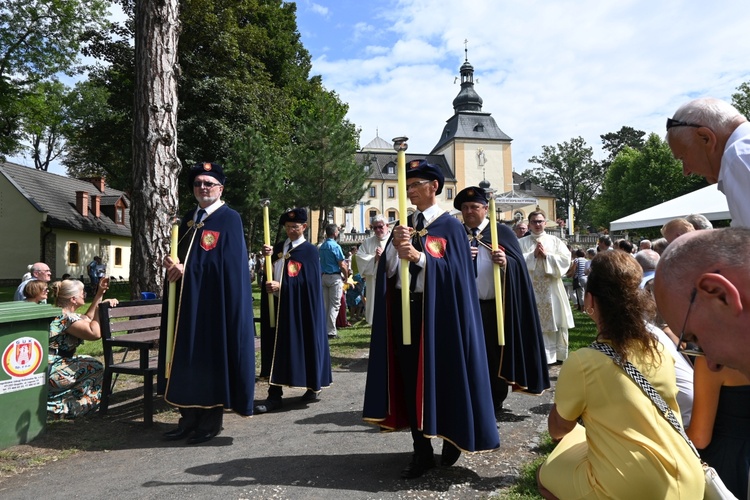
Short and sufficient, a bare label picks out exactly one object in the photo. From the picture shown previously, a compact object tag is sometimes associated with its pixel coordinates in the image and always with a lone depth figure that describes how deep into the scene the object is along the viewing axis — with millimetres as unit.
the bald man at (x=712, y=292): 1345
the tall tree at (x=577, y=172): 79312
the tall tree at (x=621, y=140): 80875
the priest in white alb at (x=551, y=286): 8305
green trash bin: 4836
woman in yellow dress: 2363
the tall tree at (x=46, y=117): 26875
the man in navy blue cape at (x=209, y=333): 5082
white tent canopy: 11117
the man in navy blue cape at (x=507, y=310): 5770
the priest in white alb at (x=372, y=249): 9922
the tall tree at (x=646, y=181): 54656
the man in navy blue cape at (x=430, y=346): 4070
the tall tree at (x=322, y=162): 29828
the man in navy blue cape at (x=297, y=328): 6418
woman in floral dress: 5660
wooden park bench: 5512
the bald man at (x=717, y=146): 2543
